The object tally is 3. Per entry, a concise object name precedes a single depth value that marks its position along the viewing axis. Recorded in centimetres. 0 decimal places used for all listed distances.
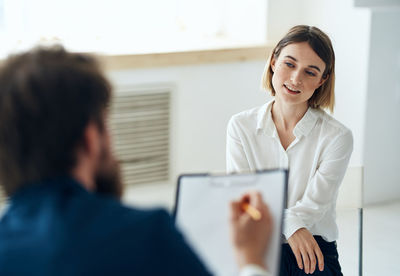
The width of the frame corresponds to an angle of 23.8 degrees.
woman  266
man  168
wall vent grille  423
